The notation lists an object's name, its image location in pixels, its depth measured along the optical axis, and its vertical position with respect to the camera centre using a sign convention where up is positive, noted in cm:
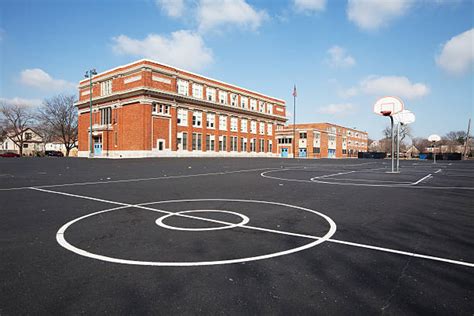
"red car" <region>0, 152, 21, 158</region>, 6322 -111
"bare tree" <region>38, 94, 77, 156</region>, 7219 +782
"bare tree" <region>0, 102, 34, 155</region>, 7194 +772
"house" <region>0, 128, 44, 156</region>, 8504 +179
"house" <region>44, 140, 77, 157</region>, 10291 +143
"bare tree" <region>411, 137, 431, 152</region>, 12661 +470
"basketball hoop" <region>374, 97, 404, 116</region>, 1995 +348
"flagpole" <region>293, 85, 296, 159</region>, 6786 +542
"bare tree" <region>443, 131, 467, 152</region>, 10431 +548
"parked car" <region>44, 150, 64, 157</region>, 6978 -86
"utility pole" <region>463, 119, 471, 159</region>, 6499 +16
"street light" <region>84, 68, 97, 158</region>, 4938 +1397
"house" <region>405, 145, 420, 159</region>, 9618 +208
